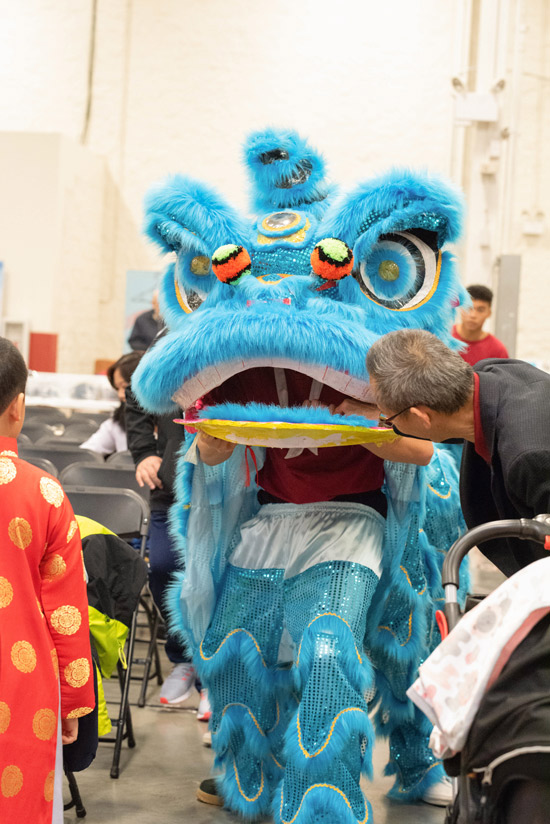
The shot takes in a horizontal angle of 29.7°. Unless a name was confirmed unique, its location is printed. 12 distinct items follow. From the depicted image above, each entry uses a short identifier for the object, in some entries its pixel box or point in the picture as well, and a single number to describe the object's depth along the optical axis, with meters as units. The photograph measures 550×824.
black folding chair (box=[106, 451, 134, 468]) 5.83
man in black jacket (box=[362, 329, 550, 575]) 1.98
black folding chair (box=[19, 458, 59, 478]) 4.91
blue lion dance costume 2.68
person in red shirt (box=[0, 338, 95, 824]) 2.22
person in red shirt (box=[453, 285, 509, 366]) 6.71
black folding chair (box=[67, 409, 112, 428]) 8.61
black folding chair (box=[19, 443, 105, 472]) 5.68
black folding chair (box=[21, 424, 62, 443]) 7.58
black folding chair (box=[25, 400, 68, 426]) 8.80
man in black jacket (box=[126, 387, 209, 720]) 4.29
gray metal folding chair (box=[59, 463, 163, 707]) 5.01
